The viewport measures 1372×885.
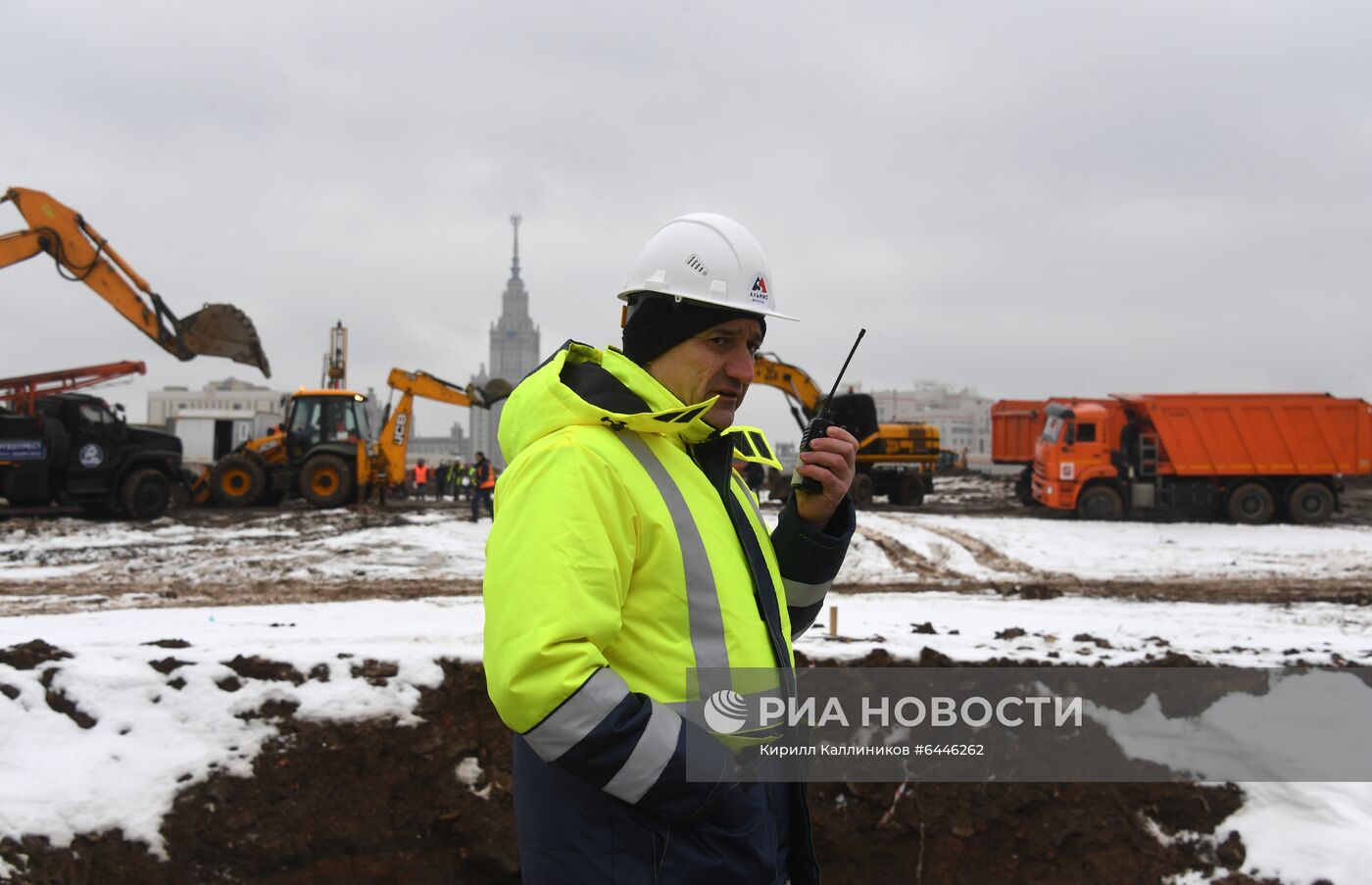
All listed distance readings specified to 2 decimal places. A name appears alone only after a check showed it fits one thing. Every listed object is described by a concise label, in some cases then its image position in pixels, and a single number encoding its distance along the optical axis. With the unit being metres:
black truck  15.14
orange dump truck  19.00
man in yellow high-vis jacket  1.53
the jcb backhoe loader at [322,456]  18.78
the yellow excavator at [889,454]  21.59
